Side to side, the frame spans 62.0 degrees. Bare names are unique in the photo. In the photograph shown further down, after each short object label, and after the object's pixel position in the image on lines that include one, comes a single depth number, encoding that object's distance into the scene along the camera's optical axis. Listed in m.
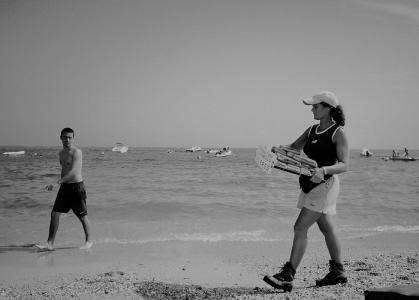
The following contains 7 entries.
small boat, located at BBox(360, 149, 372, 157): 95.11
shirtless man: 6.21
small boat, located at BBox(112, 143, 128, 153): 102.99
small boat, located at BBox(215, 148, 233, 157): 81.25
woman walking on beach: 3.73
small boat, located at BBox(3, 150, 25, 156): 79.76
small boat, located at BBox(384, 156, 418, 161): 62.91
